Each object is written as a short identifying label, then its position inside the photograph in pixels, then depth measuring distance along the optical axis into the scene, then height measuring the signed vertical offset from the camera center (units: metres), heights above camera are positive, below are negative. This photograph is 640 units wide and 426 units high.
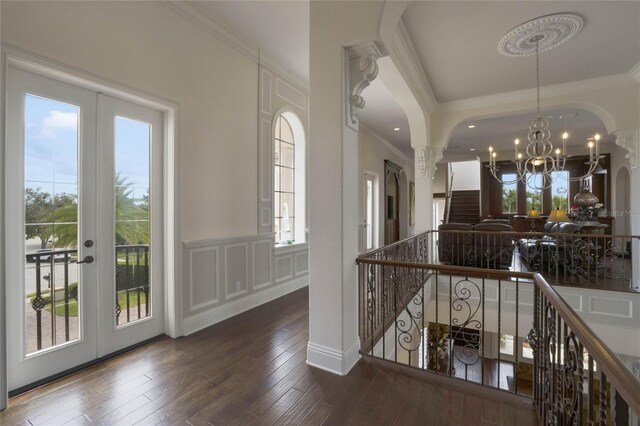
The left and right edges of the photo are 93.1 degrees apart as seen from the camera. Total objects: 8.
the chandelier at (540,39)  3.16 +2.00
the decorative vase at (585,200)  6.74 +0.28
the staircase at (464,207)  12.10 +0.23
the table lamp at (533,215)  8.07 -0.06
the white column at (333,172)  2.38 +0.33
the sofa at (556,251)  4.88 -0.66
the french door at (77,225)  2.13 -0.10
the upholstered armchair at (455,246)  5.62 -0.63
